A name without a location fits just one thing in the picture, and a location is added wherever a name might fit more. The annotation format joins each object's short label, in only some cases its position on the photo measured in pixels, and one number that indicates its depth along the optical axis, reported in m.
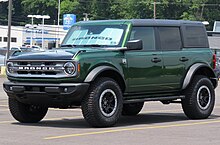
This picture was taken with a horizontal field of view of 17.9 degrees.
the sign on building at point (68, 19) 97.06
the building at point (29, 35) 110.19
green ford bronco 12.26
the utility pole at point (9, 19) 44.68
